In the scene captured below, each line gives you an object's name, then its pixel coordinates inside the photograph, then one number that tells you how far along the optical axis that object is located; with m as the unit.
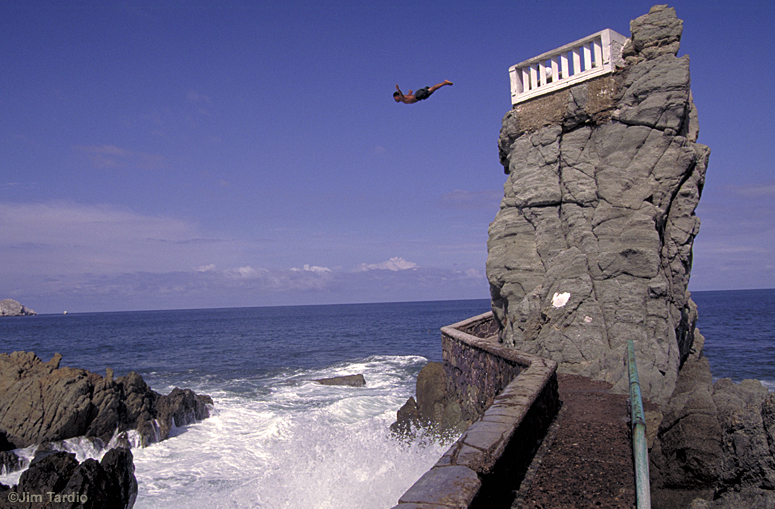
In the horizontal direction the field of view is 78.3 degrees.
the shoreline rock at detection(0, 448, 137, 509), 6.59
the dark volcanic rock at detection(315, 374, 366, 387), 22.96
